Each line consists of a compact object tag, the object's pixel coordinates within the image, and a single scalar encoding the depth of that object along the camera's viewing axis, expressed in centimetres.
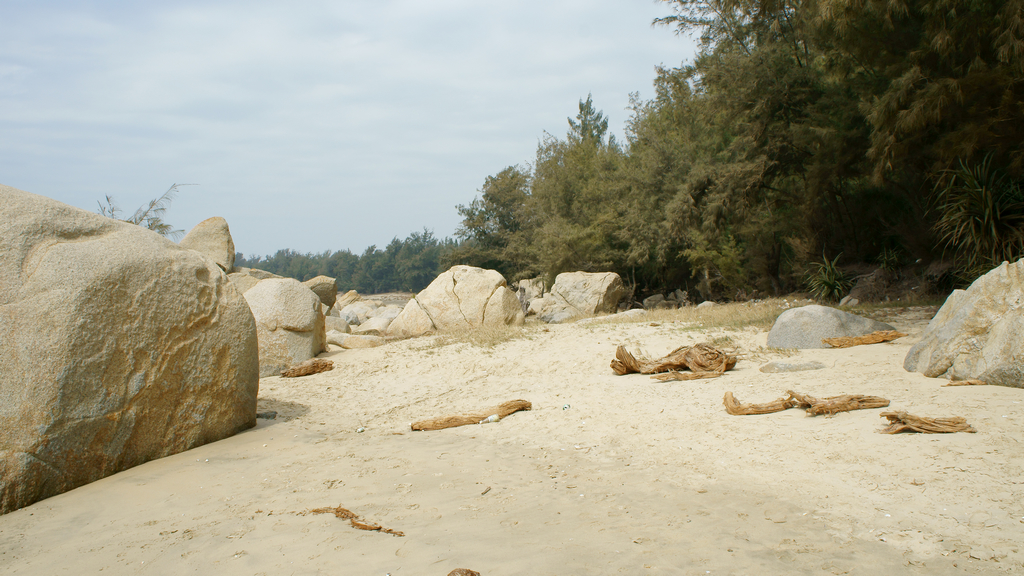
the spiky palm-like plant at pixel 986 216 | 920
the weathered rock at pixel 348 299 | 3047
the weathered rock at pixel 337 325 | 1388
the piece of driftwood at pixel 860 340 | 712
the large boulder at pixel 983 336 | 471
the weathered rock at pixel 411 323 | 1198
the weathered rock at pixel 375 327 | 1384
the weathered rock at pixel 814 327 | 746
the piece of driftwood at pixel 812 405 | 458
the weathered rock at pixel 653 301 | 2219
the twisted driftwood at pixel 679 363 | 646
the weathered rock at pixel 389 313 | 1703
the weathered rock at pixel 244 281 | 1234
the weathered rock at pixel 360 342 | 1089
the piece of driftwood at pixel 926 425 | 386
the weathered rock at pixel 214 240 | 1330
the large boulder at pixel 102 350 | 403
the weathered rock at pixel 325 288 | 1978
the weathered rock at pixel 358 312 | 2352
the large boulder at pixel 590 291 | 1836
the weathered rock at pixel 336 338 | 1115
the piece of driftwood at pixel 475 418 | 556
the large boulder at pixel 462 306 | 1193
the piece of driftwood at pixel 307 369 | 834
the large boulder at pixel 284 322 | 892
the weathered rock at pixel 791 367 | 611
